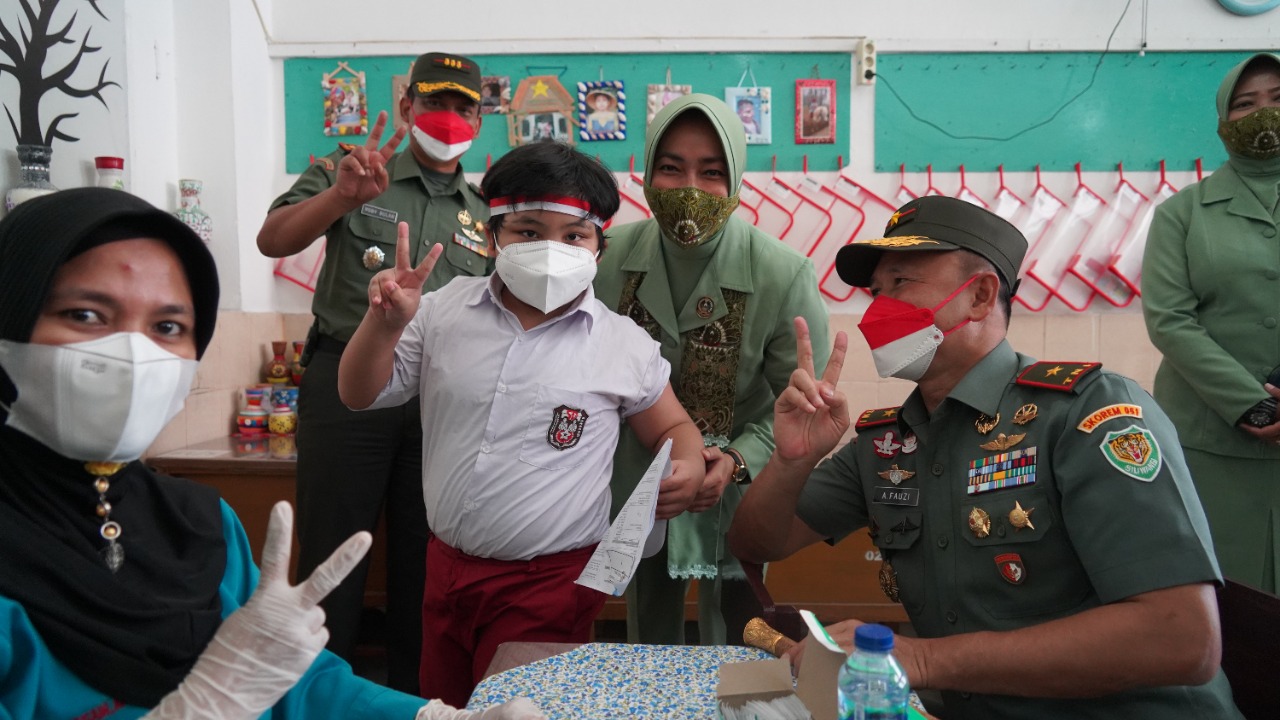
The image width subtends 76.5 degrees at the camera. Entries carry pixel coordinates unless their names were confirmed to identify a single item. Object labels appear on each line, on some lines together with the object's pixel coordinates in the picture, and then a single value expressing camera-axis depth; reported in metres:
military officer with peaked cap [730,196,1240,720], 1.19
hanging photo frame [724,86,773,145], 3.78
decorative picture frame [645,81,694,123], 3.80
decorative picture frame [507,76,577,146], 3.83
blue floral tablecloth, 1.16
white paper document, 1.40
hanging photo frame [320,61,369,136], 3.86
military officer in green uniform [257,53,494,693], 2.45
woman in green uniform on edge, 2.38
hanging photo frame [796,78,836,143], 3.77
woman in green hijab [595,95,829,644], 2.02
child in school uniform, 1.58
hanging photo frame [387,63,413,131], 3.83
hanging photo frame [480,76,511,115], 3.84
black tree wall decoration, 2.60
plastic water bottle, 0.83
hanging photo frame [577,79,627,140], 3.82
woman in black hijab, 0.83
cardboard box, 0.96
